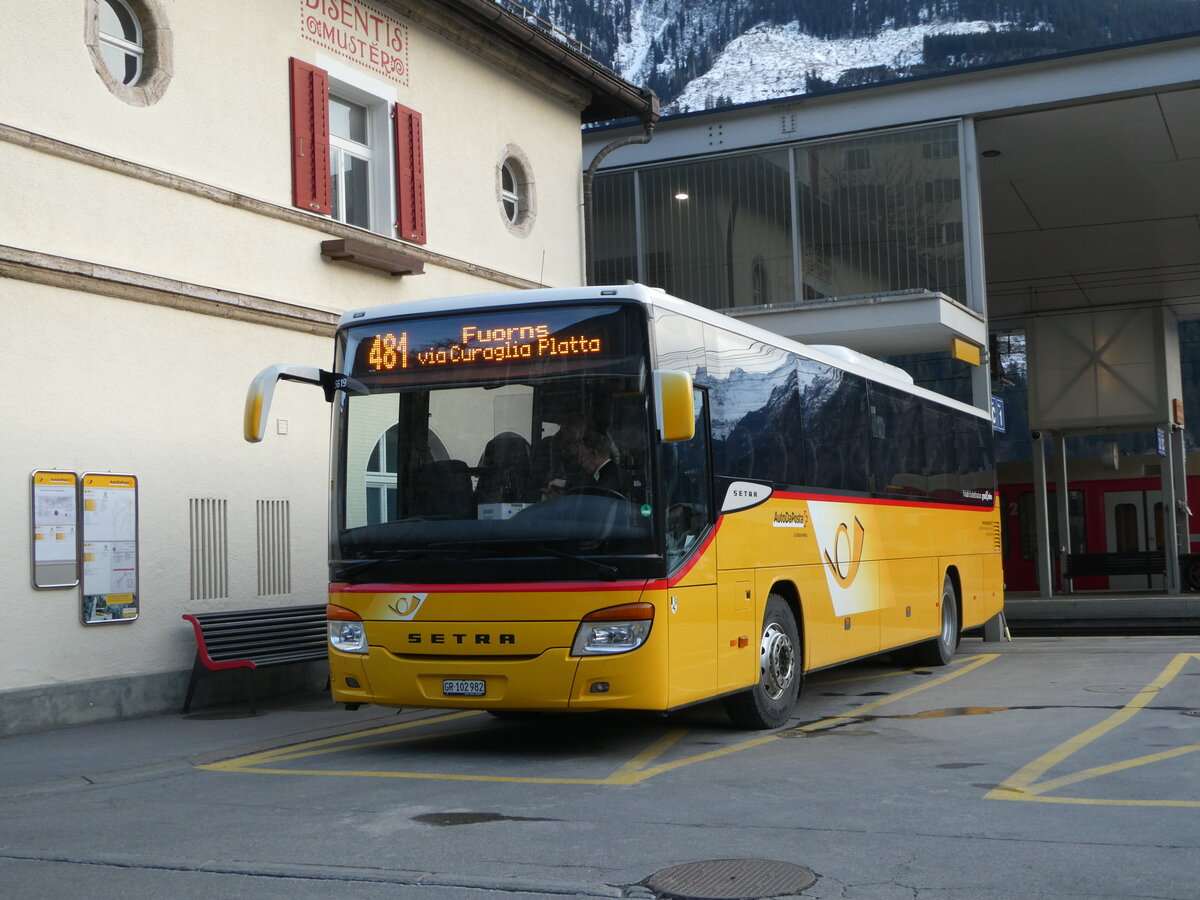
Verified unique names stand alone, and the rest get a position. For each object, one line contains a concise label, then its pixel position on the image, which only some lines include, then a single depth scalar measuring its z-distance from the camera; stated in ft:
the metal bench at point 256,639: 40.29
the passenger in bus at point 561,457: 28.94
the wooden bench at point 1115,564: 113.80
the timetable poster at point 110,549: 38.86
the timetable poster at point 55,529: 37.37
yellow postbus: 28.71
